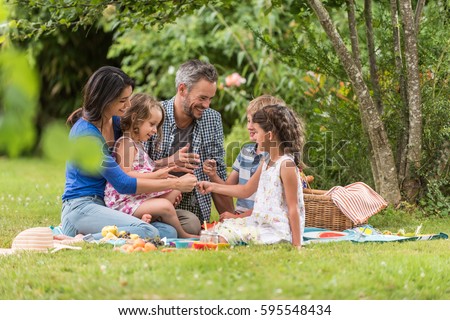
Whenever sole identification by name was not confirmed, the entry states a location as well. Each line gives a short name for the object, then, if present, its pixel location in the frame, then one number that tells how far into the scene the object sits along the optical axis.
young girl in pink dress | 9.22
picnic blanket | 8.99
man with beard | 9.95
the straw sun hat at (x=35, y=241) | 8.29
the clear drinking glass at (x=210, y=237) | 8.39
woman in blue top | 8.88
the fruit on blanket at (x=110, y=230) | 8.72
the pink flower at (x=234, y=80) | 18.26
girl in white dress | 8.39
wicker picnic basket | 10.05
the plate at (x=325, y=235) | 9.48
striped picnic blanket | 9.87
